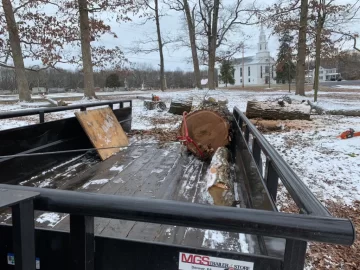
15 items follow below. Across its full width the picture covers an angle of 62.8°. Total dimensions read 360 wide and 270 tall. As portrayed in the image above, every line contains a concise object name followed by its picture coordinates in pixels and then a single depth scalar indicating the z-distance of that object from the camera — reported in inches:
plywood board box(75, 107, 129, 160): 154.8
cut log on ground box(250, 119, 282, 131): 303.4
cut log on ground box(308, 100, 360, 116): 415.3
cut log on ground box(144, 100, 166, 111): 470.0
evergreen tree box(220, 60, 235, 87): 2293.1
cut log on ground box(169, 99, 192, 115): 416.5
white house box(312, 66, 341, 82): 3798.2
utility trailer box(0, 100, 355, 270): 32.9
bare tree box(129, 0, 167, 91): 1047.0
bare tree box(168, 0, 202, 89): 1009.5
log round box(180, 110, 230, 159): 170.1
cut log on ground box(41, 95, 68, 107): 444.1
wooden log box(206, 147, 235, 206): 102.2
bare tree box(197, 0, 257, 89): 1015.0
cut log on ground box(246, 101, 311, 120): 350.3
